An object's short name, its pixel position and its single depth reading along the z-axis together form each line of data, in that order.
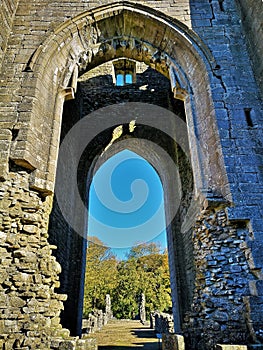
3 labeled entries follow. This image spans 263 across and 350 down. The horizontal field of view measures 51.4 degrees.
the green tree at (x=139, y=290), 21.73
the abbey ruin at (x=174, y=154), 4.24
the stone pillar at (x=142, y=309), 19.83
